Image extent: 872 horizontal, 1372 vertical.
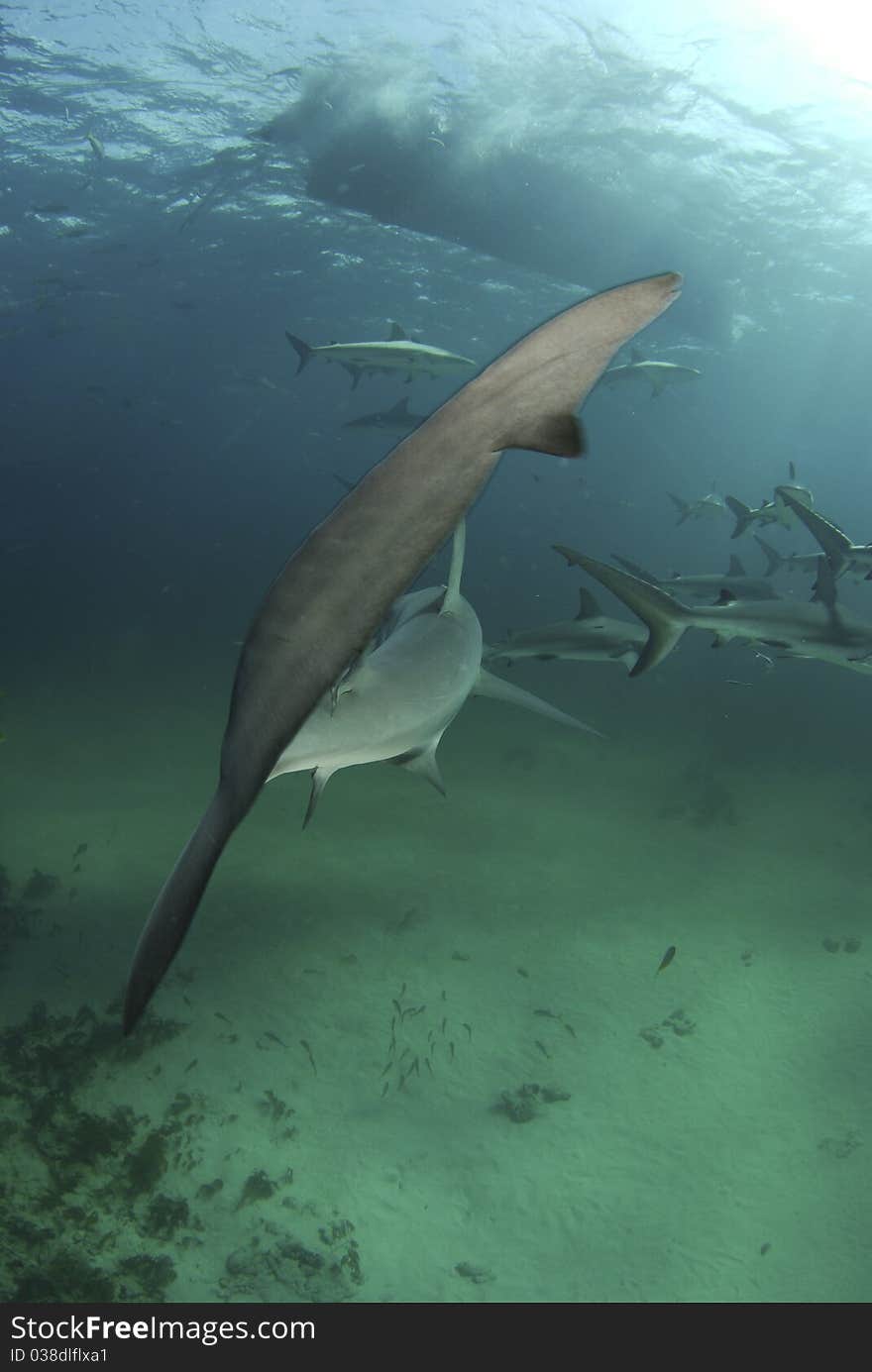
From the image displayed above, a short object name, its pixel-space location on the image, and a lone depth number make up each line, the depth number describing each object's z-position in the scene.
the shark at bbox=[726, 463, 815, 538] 11.55
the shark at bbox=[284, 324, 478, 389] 14.29
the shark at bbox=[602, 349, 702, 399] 18.39
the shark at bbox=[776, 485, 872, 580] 6.76
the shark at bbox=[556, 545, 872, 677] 6.23
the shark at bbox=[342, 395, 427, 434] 17.12
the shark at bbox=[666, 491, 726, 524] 16.47
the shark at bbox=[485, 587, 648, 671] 6.85
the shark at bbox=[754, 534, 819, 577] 11.43
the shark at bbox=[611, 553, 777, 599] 8.82
